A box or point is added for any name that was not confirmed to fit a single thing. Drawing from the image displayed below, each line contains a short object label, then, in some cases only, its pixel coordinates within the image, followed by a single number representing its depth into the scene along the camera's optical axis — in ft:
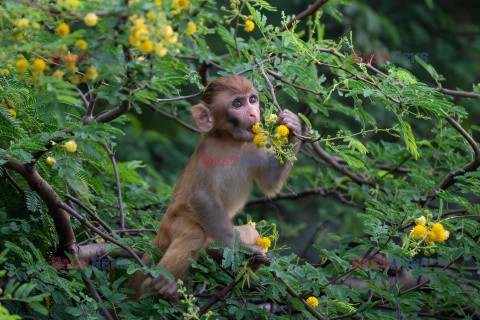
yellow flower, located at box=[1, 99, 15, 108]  31.33
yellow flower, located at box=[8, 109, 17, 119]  30.87
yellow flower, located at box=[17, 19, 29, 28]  20.35
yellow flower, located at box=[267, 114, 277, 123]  27.50
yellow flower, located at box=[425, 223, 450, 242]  26.22
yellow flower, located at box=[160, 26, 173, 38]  19.89
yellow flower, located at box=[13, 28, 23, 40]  21.03
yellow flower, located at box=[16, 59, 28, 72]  22.44
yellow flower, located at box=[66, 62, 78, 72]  20.77
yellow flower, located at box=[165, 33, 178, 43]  20.01
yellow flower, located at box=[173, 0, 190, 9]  20.70
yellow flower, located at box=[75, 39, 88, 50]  19.79
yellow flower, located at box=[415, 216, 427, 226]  26.53
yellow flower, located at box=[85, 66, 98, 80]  21.21
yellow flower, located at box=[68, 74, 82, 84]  21.57
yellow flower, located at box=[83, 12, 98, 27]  19.32
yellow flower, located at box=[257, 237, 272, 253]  28.07
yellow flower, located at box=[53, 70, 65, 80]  20.93
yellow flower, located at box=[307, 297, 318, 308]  28.60
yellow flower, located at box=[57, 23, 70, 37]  19.93
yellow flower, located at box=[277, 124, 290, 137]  27.68
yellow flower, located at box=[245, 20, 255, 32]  33.01
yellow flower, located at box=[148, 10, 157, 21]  19.71
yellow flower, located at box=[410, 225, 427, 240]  26.14
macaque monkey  32.35
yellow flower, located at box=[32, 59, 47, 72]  20.18
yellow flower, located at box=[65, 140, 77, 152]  25.51
